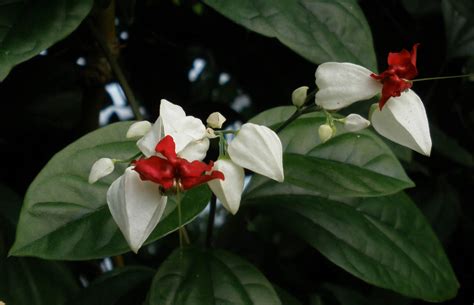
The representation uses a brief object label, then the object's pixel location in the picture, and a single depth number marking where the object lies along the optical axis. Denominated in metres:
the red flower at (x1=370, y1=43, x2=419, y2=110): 0.28
